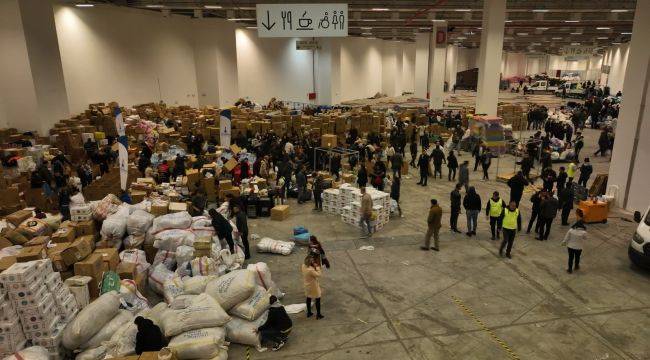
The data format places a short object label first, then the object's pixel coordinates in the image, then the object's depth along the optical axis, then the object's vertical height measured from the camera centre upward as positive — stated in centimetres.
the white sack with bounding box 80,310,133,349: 595 -340
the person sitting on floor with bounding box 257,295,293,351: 637 -357
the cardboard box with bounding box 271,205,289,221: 1151 -346
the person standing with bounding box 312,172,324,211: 1230 -315
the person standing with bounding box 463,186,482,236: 1020 -299
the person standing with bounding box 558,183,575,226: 1101 -312
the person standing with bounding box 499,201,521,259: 909 -301
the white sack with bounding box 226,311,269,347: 634 -359
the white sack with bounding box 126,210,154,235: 838 -271
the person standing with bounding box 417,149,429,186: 1462 -294
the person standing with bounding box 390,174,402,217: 1188 -302
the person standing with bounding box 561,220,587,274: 829 -309
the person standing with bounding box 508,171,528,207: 1164 -287
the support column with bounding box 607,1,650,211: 1125 -134
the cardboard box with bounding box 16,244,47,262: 641 -251
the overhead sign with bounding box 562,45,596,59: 4572 +236
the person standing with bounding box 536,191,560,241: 992 -308
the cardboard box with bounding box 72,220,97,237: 811 -268
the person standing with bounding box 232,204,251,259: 902 -297
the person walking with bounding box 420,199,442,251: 940 -313
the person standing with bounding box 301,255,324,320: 675 -302
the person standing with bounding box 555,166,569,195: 1227 -284
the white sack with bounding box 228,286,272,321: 654 -337
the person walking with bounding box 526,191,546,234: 1038 -301
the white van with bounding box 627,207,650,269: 845 -325
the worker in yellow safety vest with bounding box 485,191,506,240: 989 -300
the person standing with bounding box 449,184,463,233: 1040 -308
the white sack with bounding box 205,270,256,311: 655 -311
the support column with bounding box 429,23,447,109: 3189 -15
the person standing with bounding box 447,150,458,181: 1527 -293
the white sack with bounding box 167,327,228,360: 575 -343
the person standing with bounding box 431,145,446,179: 1538 -275
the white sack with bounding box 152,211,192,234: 853 -274
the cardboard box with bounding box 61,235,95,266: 695 -271
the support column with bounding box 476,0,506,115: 1895 +89
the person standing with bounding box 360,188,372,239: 996 -304
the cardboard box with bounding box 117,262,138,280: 732 -314
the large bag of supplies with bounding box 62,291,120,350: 582 -322
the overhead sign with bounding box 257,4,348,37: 1273 +167
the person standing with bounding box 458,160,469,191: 1323 -287
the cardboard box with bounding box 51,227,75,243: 764 -266
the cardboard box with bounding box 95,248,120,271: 723 -292
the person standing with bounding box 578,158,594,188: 1305 -282
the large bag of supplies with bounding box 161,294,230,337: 602 -326
